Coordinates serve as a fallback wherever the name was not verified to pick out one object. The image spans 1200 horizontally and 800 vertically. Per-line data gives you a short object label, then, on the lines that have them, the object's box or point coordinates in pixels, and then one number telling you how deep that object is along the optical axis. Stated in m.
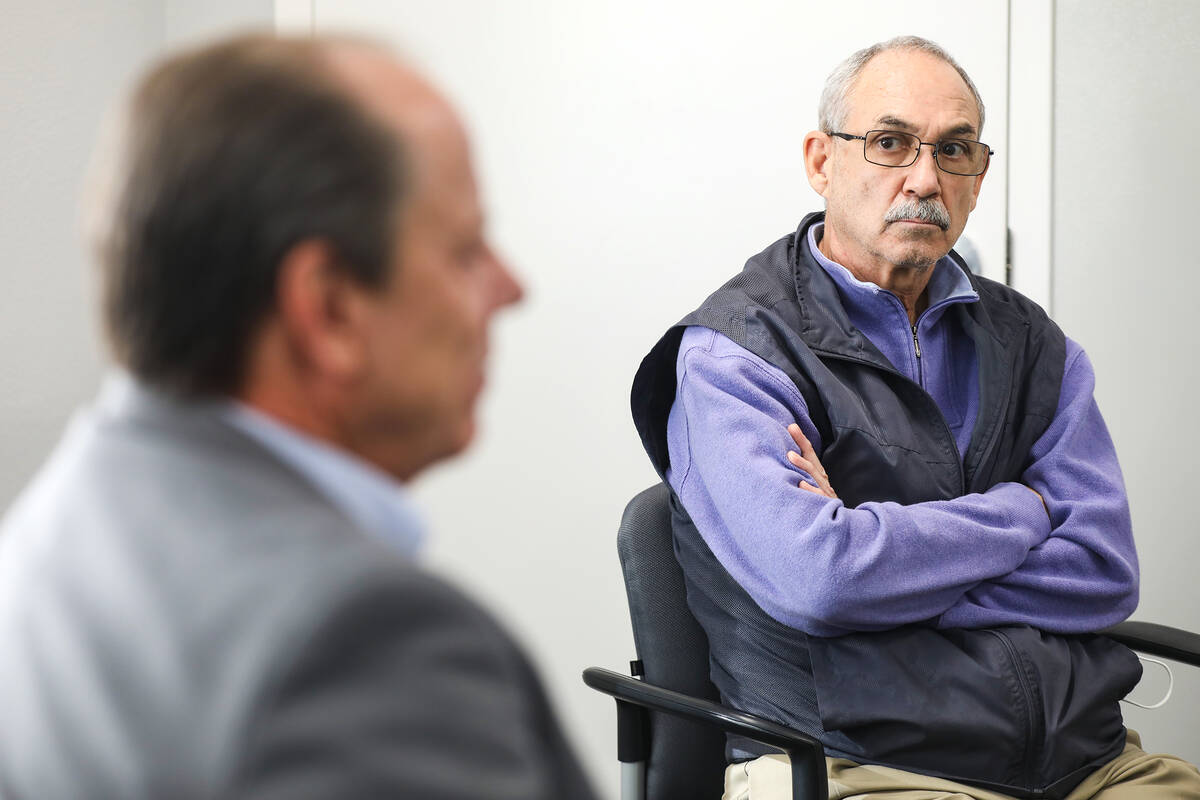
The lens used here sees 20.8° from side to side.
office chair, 3.09
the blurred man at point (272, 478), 1.26
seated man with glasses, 2.97
